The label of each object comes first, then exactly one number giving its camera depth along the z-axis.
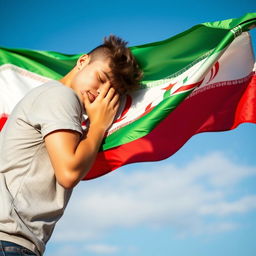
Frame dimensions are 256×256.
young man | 2.66
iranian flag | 4.66
